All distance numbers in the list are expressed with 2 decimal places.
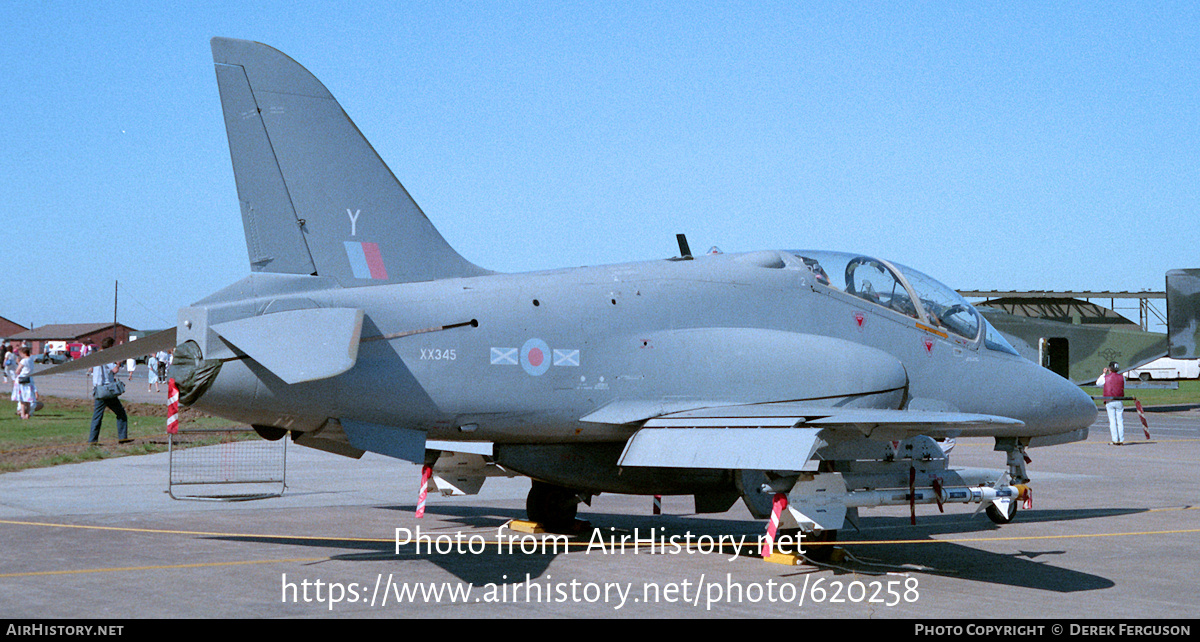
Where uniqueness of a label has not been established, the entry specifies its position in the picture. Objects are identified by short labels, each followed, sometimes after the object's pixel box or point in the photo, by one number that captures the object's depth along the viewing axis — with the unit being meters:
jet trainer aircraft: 8.88
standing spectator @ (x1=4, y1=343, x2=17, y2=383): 43.81
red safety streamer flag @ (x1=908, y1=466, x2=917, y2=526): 10.30
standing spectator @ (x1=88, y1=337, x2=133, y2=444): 22.11
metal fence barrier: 15.55
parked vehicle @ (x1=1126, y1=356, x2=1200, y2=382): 67.88
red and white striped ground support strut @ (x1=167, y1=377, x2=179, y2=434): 14.80
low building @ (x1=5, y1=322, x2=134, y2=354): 137.38
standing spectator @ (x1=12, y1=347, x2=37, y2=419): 28.70
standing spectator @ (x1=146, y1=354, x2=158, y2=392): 45.33
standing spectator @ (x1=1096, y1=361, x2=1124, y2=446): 26.28
